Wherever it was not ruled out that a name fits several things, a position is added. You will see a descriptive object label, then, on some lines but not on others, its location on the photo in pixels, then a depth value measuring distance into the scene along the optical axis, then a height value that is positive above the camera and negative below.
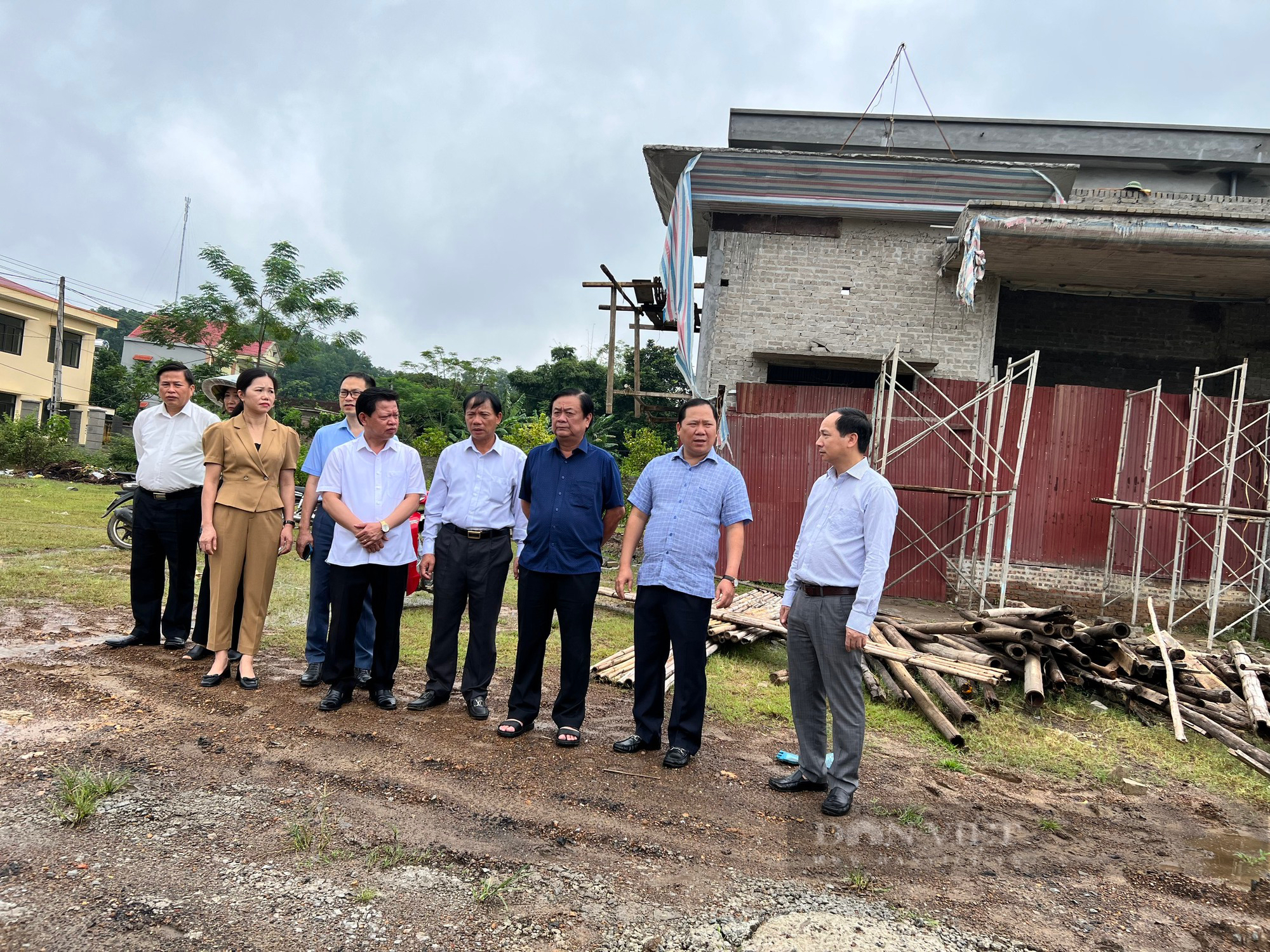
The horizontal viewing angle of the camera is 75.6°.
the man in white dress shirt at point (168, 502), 5.07 -0.47
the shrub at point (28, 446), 19.02 -0.78
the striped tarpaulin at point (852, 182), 10.04 +3.85
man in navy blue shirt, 4.09 -0.46
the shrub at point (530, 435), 20.25 +0.69
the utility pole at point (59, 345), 25.91 +2.24
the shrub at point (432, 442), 21.77 +0.28
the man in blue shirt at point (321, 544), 4.77 -0.60
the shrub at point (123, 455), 20.66 -0.86
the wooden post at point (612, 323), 12.30 +2.23
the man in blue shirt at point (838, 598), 3.57 -0.47
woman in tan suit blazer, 4.55 -0.48
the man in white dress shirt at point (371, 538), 4.32 -0.48
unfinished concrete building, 9.03 +2.76
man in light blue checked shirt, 3.96 -0.44
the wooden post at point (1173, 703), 5.22 -1.17
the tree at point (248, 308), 21.59 +3.32
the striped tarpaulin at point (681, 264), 9.30 +2.44
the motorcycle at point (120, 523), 9.24 -1.15
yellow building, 25.83 +2.00
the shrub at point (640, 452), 21.20 +0.57
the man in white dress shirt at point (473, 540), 4.32 -0.45
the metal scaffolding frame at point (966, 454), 8.59 +0.55
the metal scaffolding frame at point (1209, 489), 8.52 +0.43
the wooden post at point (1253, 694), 5.32 -1.11
